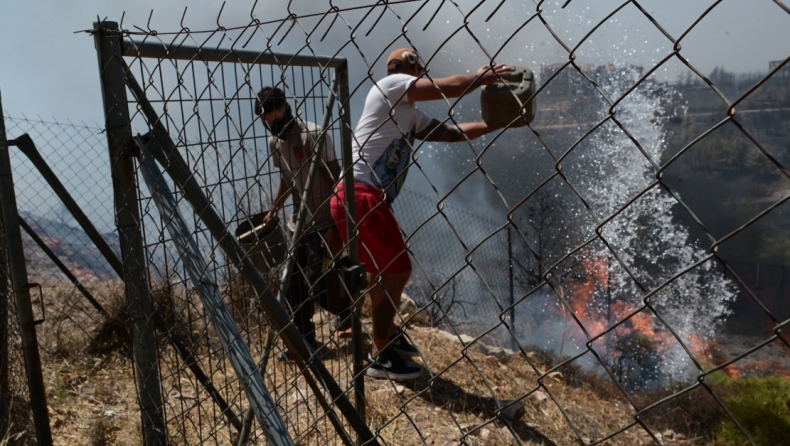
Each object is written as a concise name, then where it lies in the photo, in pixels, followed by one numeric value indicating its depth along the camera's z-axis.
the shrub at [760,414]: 4.96
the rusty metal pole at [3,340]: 2.28
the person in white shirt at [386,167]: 3.09
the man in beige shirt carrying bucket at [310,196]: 3.22
